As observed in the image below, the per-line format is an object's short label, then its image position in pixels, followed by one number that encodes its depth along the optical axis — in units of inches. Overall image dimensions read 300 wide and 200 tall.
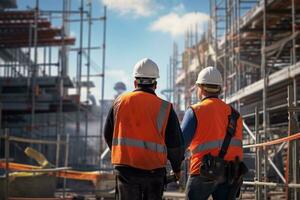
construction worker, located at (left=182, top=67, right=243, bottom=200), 175.6
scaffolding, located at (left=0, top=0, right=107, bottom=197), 818.8
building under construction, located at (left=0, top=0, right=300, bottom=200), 516.1
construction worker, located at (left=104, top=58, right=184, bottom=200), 151.4
